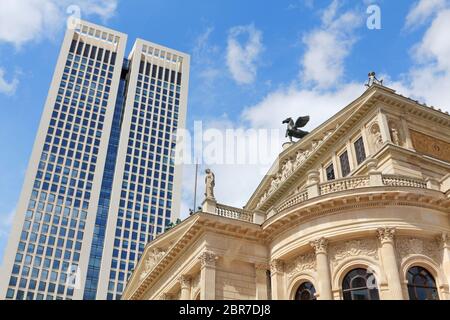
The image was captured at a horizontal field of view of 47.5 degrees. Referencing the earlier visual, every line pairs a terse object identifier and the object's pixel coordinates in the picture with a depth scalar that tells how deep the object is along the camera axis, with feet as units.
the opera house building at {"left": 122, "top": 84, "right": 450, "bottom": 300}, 77.51
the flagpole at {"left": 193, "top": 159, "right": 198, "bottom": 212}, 123.65
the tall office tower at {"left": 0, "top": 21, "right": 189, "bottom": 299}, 289.53
